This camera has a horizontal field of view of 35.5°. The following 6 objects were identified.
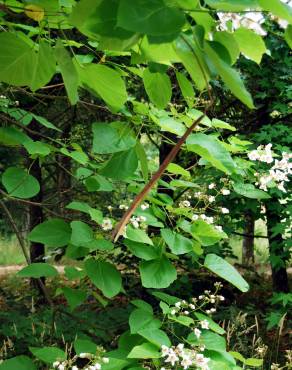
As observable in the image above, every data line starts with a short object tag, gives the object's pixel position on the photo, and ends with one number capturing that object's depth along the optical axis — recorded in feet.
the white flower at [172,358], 4.40
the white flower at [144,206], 4.87
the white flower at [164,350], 4.32
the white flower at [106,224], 4.55
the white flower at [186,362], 4.38
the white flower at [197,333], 4.70
